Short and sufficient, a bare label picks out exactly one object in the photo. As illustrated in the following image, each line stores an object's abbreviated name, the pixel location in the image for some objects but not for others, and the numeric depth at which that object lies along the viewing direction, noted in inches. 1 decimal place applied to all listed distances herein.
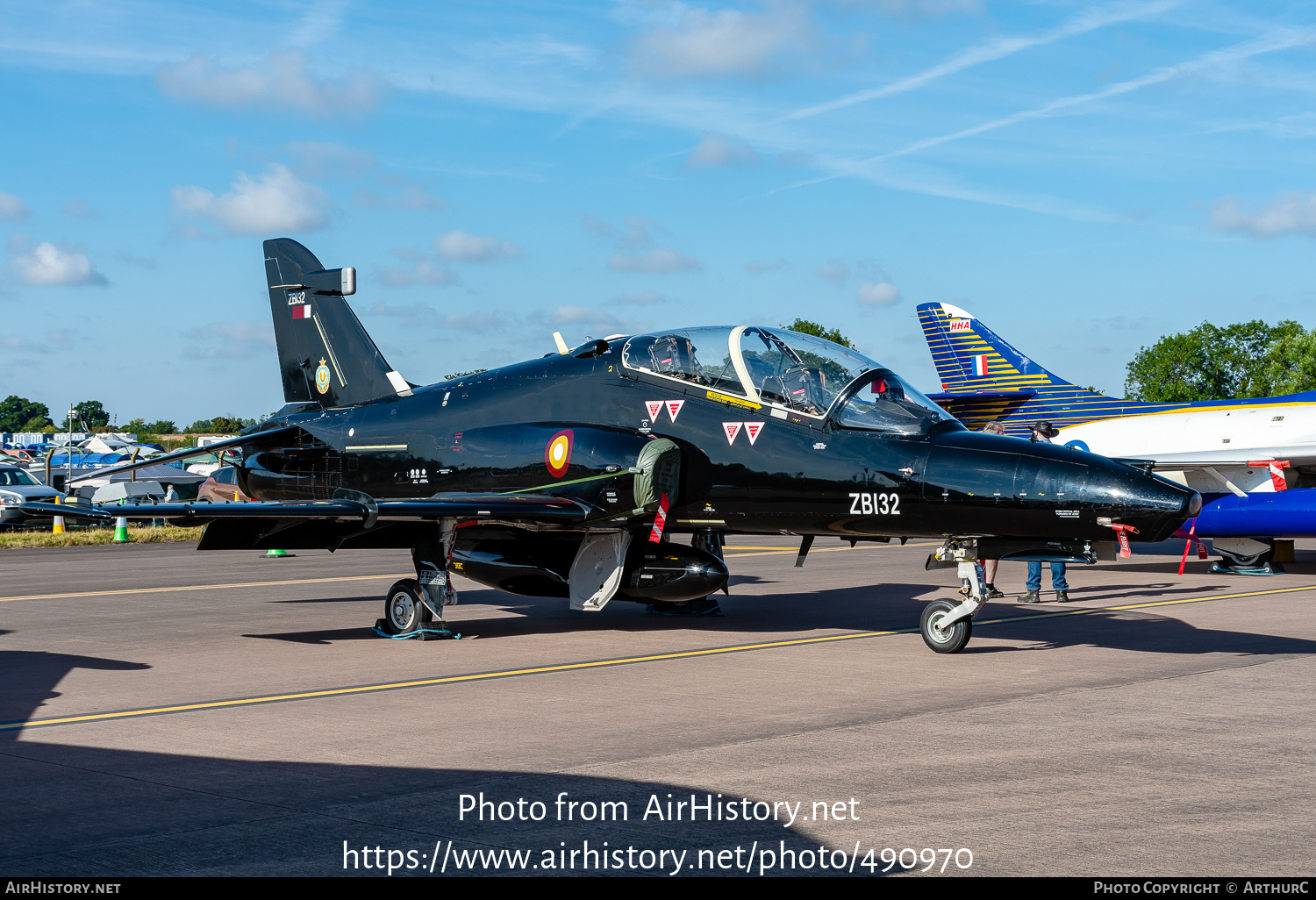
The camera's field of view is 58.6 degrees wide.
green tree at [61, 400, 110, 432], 5685.5
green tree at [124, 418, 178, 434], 5537.9
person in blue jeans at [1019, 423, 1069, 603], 608.4
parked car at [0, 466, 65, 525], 1230.3
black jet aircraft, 389.4
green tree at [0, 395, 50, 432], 6884.8
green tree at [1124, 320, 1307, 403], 4148.6
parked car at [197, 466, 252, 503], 1060.6
